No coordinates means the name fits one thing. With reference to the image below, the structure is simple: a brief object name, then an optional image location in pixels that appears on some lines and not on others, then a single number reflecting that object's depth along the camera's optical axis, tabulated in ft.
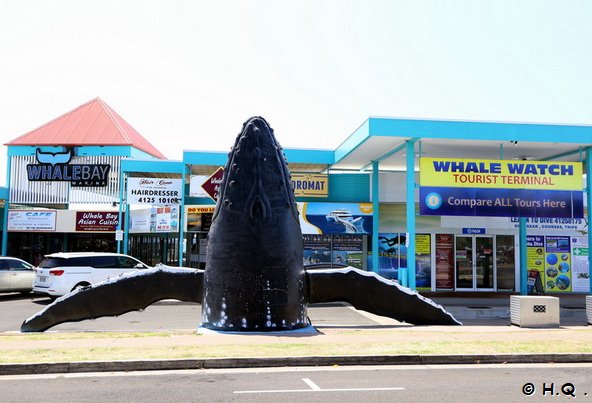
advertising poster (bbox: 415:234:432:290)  70.90
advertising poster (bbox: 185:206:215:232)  73.00
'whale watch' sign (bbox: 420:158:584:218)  56.65
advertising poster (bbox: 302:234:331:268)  76.95
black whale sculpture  30.45
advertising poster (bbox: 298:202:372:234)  72.74
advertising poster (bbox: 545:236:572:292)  71.92
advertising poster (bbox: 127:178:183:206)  76.69
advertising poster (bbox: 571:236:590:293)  72.49
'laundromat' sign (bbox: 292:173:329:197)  76.07
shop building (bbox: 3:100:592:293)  56.49
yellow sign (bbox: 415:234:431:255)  71.20
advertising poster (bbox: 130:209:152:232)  82.65
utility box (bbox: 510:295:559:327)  42.01
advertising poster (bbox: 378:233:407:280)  73.31
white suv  58.29
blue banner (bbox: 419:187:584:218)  56.59
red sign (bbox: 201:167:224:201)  67.30
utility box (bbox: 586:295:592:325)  44.62
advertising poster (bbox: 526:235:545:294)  72.13
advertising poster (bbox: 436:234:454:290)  71.05
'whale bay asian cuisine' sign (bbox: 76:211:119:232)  89.45
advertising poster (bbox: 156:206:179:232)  77.10
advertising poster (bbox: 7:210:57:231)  85.97
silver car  63.67
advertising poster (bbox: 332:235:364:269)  76.89
